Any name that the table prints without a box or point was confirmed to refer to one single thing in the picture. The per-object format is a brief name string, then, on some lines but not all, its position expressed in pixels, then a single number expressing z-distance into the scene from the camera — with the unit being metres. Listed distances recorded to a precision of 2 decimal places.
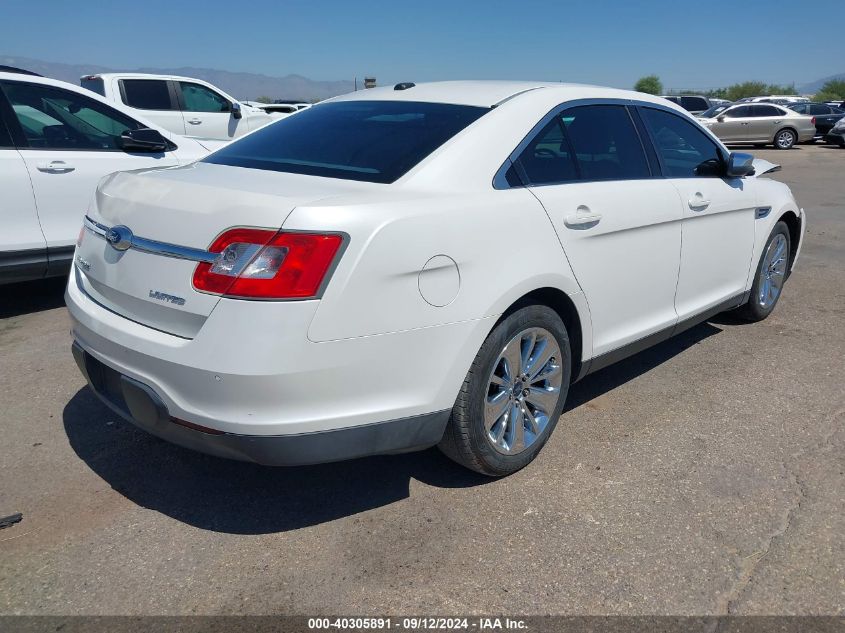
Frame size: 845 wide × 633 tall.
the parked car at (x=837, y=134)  24.22
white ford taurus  2.33
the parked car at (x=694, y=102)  26.10
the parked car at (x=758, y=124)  23.42
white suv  4.99
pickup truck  12.27
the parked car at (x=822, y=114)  25.41
